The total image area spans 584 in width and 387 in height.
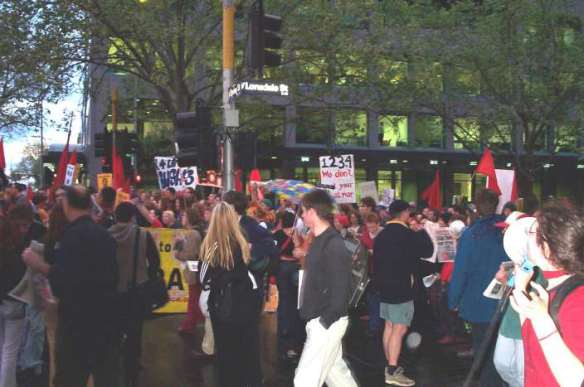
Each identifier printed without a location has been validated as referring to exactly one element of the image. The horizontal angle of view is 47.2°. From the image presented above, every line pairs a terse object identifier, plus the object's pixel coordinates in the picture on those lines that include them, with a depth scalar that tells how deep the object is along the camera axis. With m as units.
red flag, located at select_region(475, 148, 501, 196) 10.07
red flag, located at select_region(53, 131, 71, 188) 13.91
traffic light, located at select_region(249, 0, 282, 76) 9.14
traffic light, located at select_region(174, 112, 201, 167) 9.70
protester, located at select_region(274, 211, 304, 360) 8.24
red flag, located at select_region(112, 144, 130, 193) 14.05
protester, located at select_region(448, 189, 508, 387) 5.68
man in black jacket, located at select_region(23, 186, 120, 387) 4.57
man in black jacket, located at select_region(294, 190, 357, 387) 4.74
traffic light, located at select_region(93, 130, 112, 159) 15.20
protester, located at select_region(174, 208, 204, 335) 8.11
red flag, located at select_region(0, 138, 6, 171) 14.56
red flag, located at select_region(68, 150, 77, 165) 16.33
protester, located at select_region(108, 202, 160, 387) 6.04
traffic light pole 9.70
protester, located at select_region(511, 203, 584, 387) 2.34
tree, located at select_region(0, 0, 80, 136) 16.67
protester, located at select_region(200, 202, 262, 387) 5.34
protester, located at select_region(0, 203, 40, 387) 5.59
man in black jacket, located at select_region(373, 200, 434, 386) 6.88
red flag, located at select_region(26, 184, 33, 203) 12.86
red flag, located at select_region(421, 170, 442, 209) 15.46
